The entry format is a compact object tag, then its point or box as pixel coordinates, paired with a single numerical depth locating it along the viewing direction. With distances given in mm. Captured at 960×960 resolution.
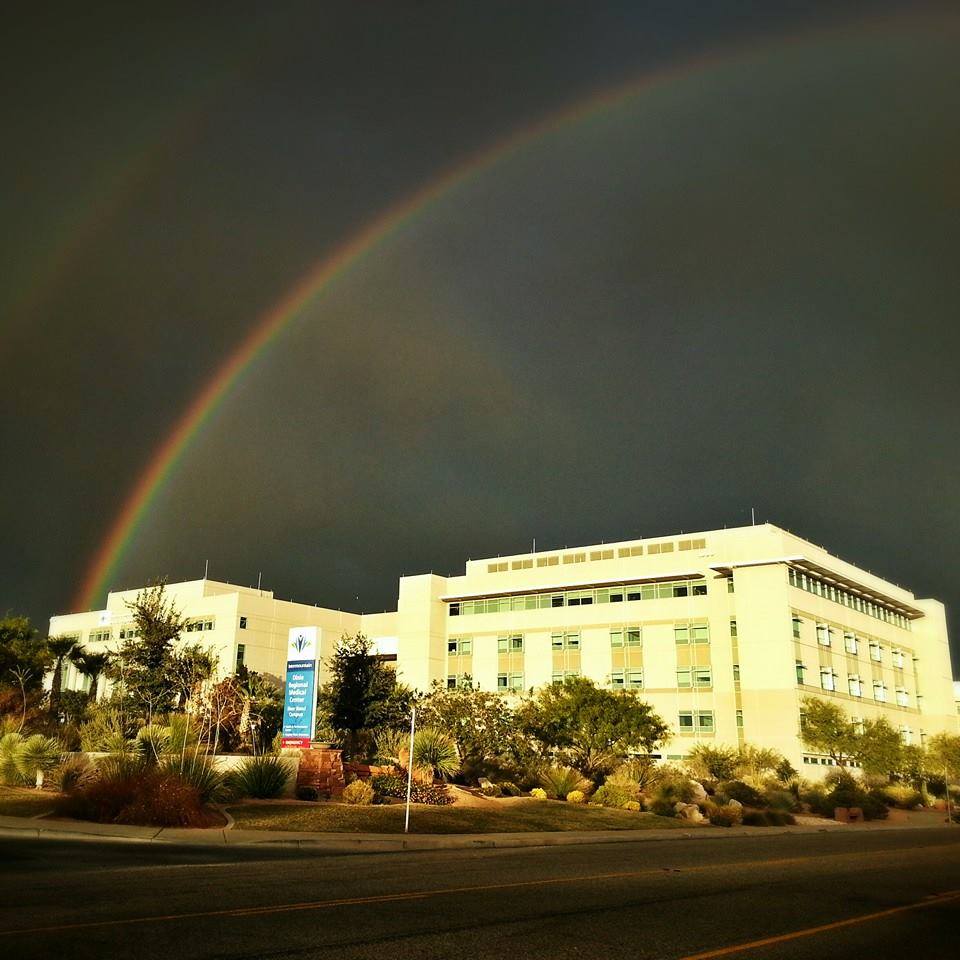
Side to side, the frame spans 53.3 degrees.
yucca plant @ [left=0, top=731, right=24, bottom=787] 30953
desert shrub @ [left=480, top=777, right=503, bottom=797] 38094
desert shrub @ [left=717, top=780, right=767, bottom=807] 46312
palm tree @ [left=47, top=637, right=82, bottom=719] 65188
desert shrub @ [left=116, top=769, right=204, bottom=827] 23078
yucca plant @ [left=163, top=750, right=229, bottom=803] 25656
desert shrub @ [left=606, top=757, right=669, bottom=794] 43844
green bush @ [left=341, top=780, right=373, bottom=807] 30453
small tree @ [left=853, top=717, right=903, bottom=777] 63688
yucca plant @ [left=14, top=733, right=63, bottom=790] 30781
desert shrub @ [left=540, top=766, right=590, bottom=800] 41188
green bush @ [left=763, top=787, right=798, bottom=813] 45325
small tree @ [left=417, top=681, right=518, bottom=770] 49438
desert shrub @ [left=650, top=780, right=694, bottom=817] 38072
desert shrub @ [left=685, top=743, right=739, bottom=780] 57312
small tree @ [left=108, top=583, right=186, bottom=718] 46469
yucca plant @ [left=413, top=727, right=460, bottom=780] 39031
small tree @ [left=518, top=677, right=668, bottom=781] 55969
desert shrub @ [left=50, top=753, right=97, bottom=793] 26977
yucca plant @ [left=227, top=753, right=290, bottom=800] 29688
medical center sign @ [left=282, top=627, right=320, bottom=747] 33906
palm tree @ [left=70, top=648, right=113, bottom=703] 66812
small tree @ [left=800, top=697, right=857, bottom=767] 64562
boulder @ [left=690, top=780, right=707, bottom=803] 42703
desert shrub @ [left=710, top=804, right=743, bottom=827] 38094
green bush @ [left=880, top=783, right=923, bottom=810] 61312
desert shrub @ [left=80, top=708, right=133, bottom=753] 33531
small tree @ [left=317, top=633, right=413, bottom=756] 41969
